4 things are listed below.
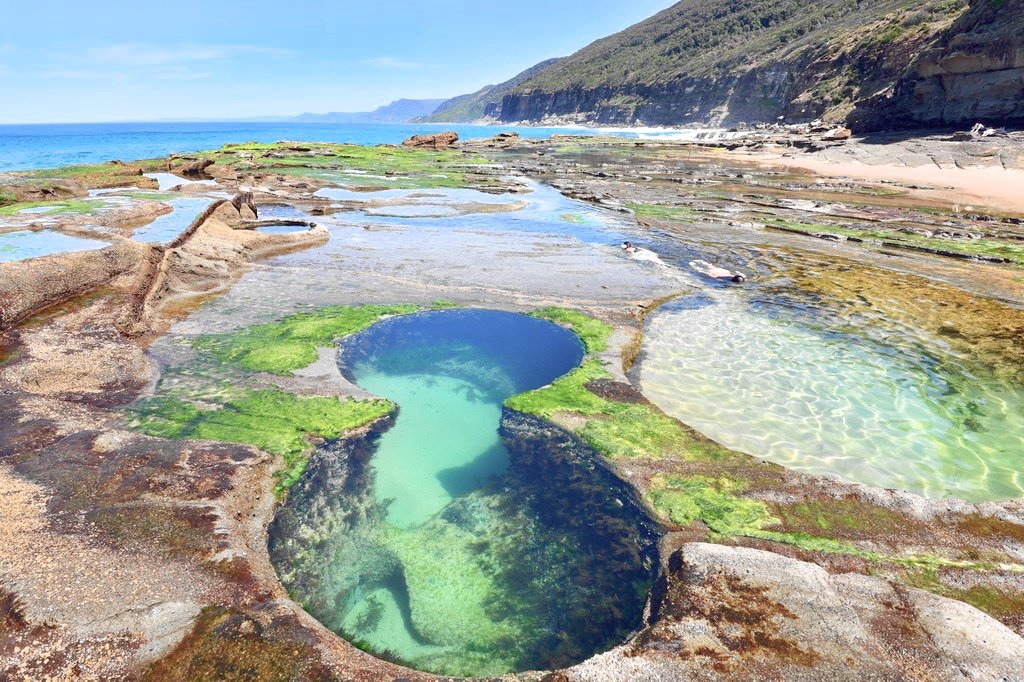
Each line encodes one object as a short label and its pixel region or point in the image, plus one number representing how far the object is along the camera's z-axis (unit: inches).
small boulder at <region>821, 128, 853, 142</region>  2554.1
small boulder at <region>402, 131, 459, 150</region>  3312.0
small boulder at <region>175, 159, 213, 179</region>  1691.7
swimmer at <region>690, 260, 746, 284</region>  727.1
